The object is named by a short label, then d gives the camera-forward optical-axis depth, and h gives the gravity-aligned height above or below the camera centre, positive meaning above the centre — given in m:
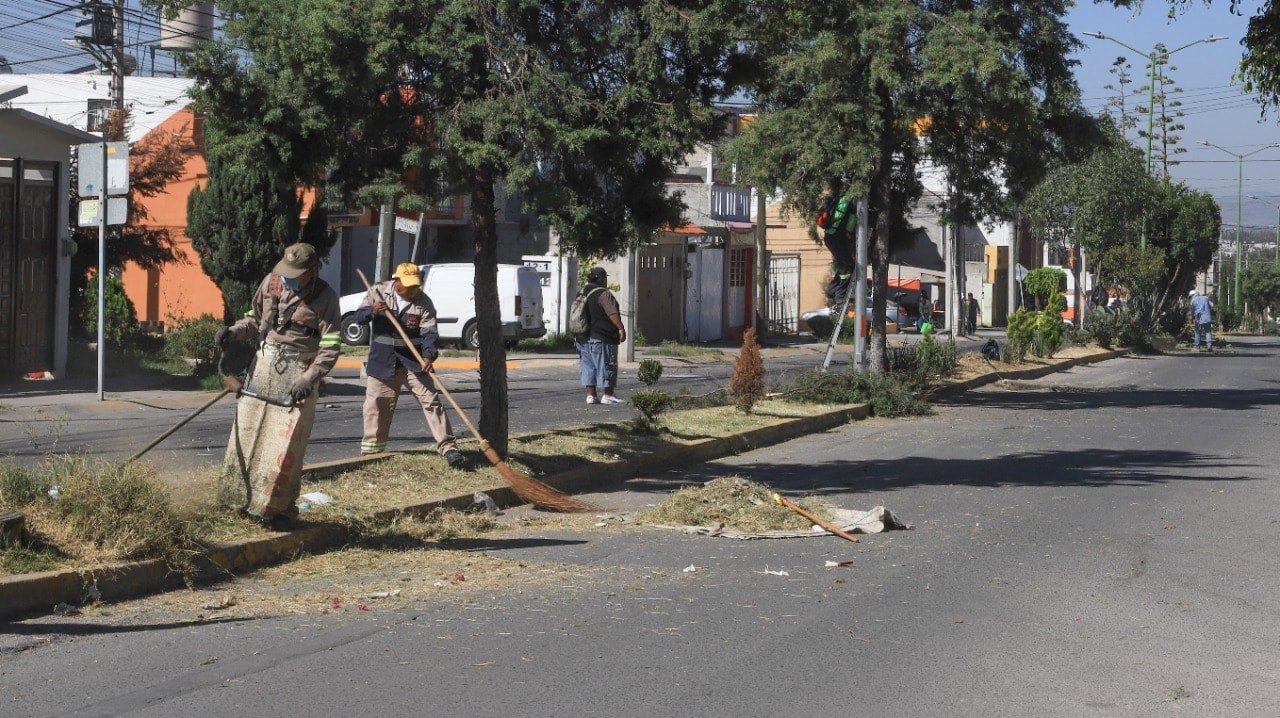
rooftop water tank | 38.35 +8.30
